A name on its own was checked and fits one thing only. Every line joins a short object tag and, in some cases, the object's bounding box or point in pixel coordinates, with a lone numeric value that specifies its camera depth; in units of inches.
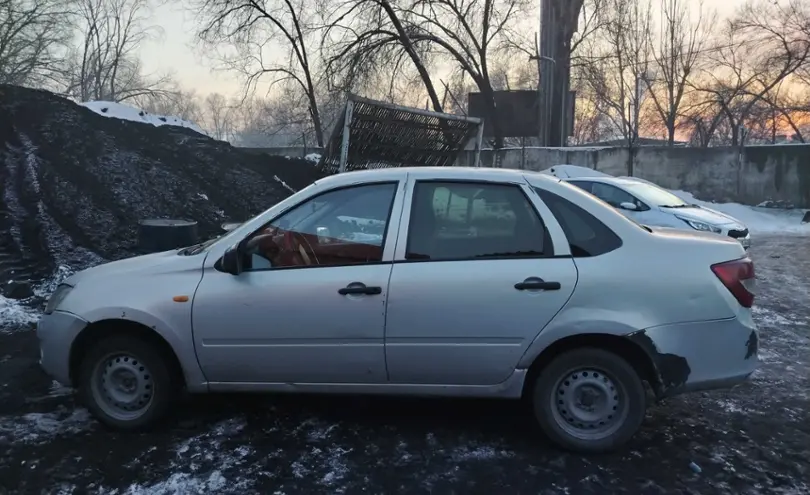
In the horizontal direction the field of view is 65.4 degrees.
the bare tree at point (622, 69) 1053.8
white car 412.2
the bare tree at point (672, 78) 1093.8
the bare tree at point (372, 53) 928.9
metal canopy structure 446.1
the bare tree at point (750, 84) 1078.4
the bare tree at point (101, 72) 2004.2
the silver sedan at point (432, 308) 142.6
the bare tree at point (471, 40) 963.1
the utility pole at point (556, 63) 1032.2
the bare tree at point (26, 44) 1246.9
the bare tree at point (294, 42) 1025.3
